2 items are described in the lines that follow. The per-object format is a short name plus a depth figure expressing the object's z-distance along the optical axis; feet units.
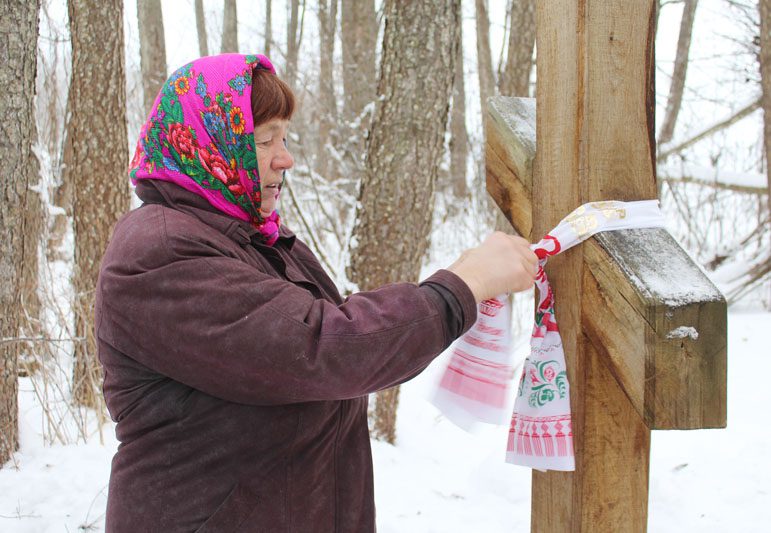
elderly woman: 4.07
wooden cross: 3.75
